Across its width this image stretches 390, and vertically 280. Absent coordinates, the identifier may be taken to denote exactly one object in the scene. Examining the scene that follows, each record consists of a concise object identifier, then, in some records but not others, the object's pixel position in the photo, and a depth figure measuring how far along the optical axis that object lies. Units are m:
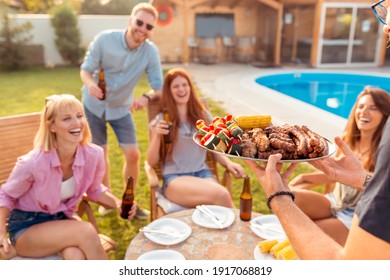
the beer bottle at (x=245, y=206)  2.50
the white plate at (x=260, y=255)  2.06
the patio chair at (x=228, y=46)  18.17
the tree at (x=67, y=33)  16.06
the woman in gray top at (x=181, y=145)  3.29
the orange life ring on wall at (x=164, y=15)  17.21
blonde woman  2.32
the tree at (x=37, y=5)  26.47
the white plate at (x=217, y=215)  2.44
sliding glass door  16.53
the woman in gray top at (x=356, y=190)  2.89
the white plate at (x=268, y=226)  2.30
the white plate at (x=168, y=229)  2.24
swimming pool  10.52
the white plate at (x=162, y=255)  2.03
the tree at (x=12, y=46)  14.72
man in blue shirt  3.83
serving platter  1.61
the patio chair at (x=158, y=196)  3.10
